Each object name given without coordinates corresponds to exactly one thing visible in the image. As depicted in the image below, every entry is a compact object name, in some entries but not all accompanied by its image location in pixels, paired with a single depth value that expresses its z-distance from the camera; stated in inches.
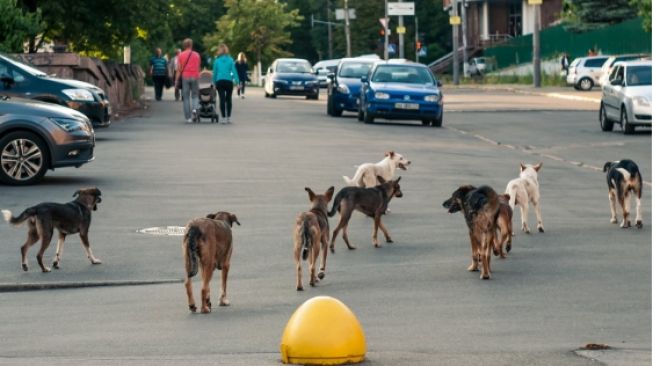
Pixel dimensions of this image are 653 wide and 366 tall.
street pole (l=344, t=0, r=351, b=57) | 4768.7
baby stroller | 1487.5
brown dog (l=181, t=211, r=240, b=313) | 441.1
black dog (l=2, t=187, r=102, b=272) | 546.6
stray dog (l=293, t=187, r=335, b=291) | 486.9
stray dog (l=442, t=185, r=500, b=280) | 522.9
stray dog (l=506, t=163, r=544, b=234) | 639.1
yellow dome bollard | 352.5
